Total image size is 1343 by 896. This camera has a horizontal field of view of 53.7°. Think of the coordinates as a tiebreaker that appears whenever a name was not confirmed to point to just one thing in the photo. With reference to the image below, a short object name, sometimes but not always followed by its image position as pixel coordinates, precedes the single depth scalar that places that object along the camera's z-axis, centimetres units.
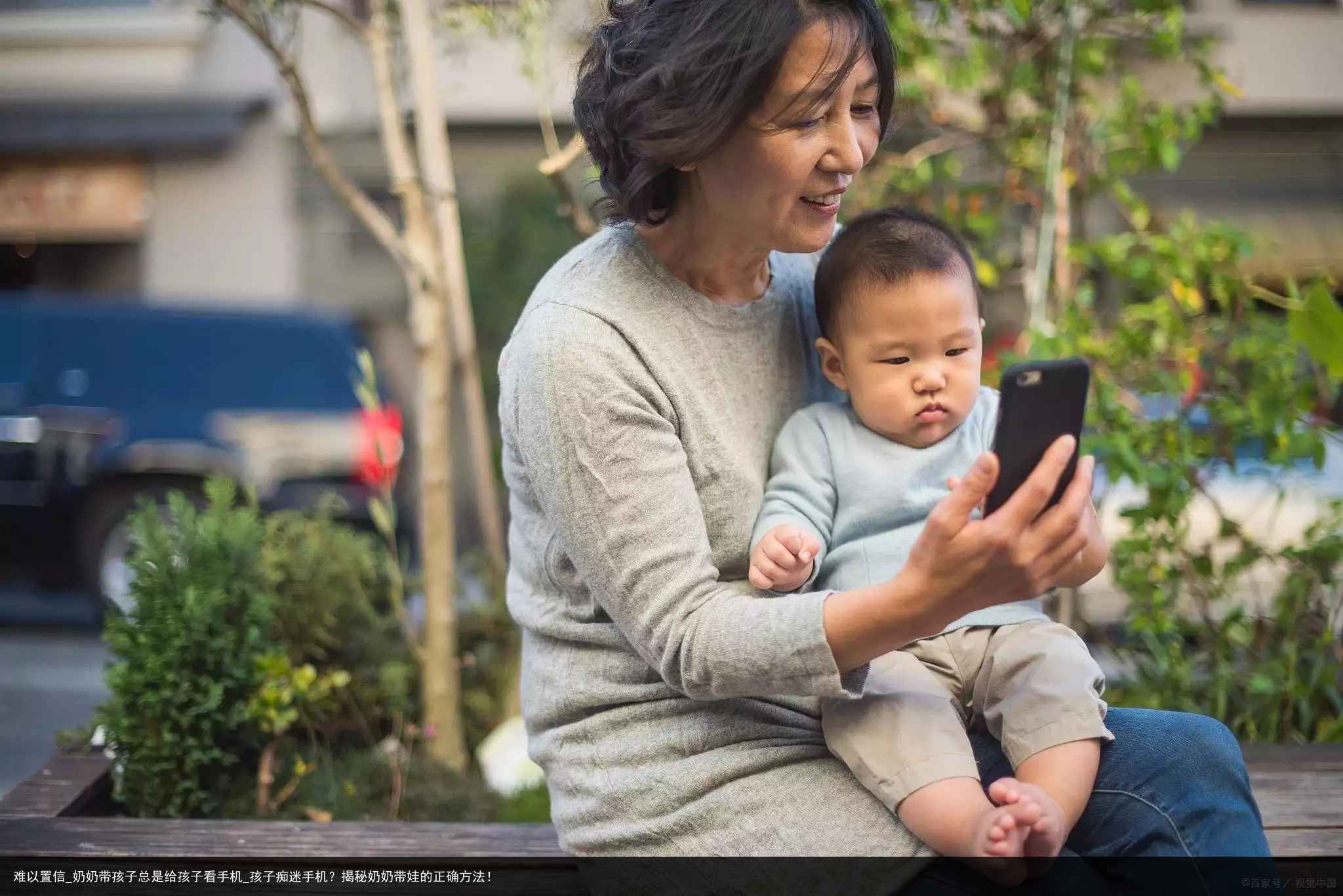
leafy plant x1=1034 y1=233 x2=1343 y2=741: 290
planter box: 200
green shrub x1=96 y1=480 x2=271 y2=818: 244
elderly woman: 148
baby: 155
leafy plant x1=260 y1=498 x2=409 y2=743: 296
